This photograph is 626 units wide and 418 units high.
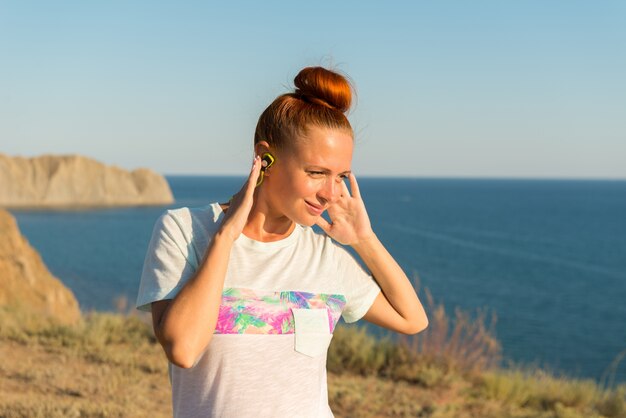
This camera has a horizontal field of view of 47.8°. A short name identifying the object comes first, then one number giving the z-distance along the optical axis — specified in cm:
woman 182
